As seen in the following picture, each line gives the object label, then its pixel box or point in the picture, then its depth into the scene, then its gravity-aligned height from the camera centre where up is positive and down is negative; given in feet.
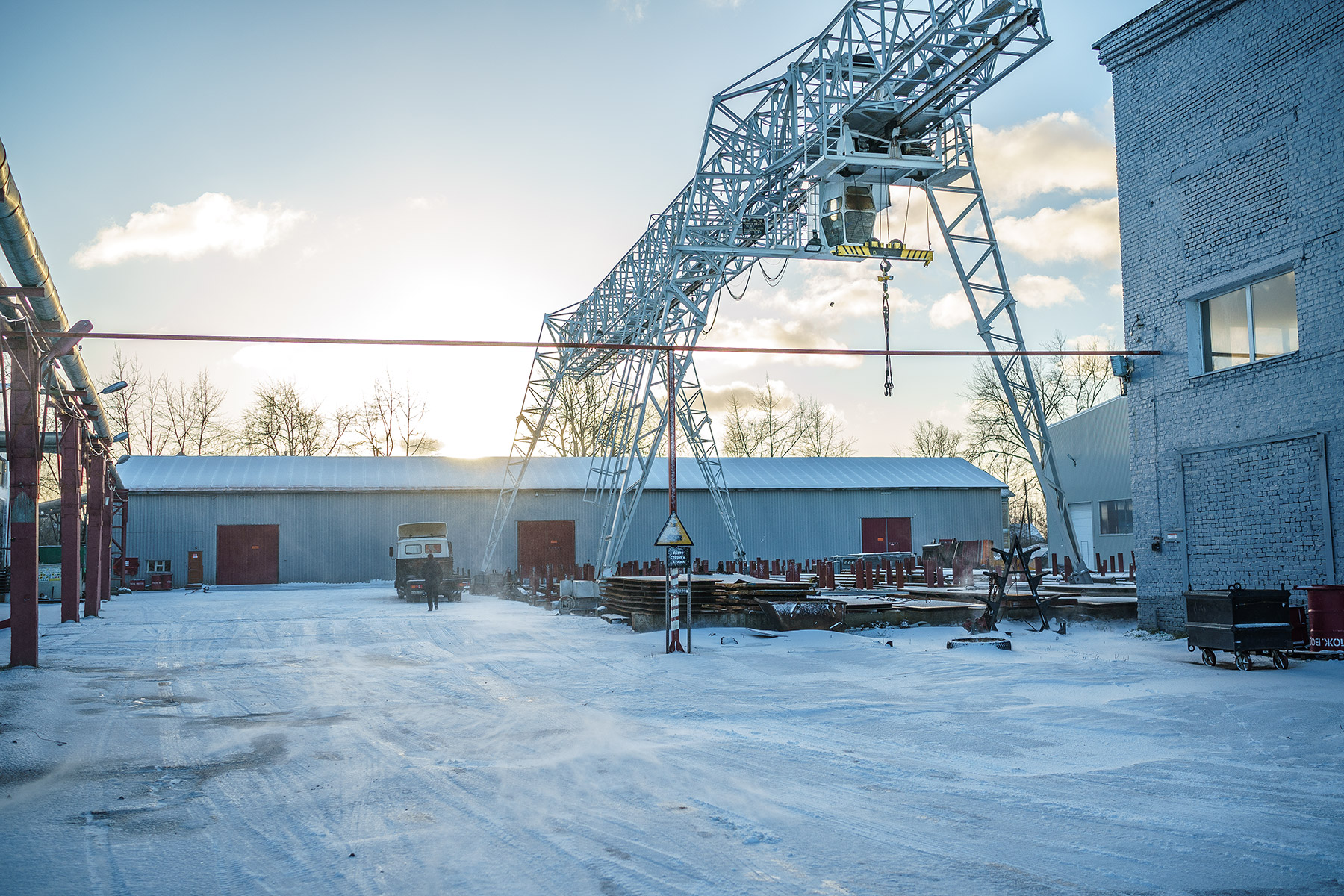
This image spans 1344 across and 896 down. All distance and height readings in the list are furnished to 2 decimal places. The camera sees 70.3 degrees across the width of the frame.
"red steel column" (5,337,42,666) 44.65 +1.43
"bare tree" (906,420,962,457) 247.50 +17.03
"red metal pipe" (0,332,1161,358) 42.65 +8.29
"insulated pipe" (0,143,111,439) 34.86 +11.41
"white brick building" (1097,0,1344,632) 43.98 +11.05
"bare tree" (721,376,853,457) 225.35 +17.95
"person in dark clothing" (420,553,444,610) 82.12 -5.17
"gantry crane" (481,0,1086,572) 53.36 +22.34
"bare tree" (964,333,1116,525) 187.11 +17.98
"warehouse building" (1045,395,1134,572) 110.32 +2.80
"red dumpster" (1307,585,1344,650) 39.65 -4.84
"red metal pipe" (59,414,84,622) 58.57 +2.34
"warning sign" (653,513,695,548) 48.49 -1.11
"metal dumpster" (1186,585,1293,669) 39.34 -5.09
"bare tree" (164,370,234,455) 185.88 +17.85
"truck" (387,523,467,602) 95.81 -4.09
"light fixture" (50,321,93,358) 45.50 +9.00
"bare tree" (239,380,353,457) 189.98 +19.10
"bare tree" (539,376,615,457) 179.83 +18.65
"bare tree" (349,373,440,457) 197.98 +16.99
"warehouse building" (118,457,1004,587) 126.41 +0.74
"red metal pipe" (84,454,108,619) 79.20 -0.51
